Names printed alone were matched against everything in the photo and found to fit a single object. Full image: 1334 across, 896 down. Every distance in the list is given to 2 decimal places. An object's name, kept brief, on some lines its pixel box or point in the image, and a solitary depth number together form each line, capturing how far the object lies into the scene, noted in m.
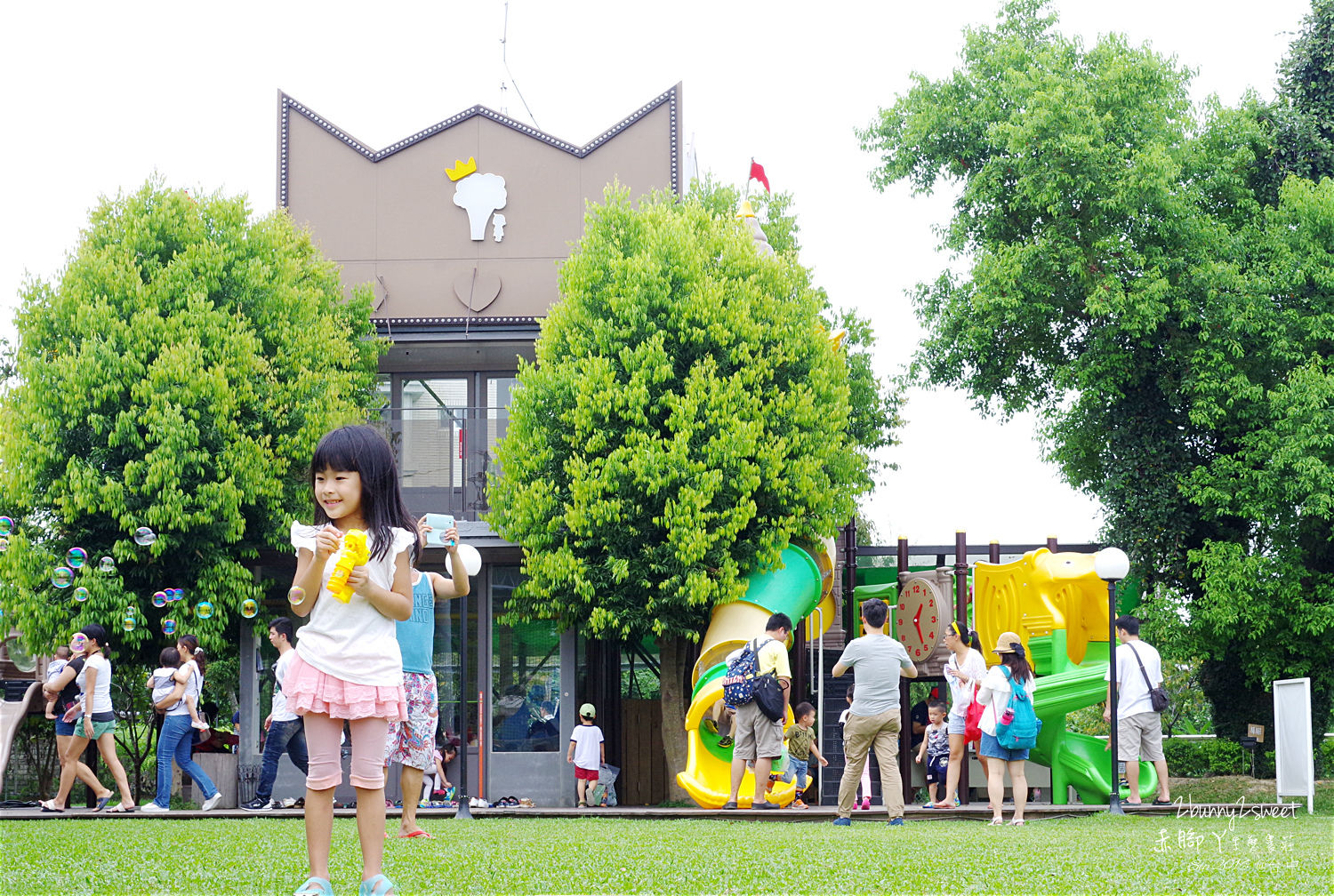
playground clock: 19.97
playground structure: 16.53
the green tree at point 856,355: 23.12
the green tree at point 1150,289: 19.61
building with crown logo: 20.11
